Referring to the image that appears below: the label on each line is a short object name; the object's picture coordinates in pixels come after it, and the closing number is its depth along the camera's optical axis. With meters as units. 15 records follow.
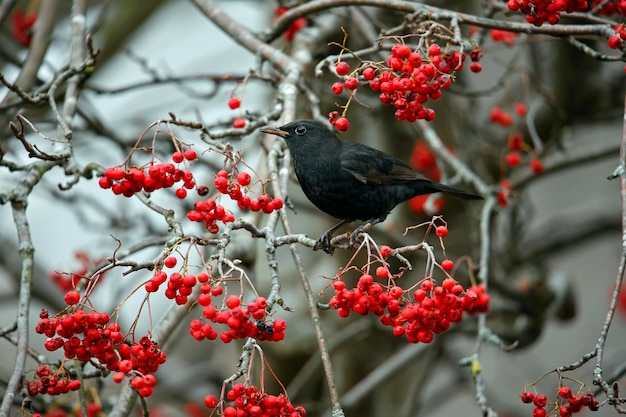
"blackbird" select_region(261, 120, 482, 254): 7.90
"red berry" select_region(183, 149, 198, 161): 5.57
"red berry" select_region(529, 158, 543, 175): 10.24
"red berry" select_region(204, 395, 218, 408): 4.99
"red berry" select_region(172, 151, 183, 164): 5.44
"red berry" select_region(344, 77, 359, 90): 5.79
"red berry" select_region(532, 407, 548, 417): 5.48
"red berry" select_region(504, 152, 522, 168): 10.56
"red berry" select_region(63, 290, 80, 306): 4.99
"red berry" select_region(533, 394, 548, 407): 5.36
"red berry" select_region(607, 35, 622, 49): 5.98
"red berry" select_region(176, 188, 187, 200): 5.75
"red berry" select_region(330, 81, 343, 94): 5.88
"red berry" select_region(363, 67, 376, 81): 6.00
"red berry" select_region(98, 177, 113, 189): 5.54
